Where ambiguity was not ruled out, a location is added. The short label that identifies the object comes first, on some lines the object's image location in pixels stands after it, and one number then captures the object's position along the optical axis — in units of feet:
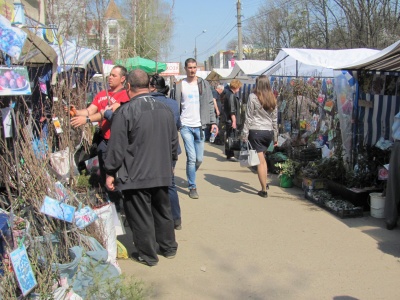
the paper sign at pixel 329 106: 24.20
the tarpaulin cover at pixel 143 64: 31.64
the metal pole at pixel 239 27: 86.12
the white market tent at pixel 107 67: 37.60
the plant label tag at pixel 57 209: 10.04
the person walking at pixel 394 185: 15.60
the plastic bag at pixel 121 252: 13.35
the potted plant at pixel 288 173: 23.07
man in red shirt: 14.38
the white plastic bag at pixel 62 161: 11.69
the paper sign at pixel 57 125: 11.50
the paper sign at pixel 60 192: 10.92
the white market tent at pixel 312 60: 27.27
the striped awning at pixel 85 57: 19.34
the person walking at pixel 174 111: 15.28
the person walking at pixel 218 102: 40.86
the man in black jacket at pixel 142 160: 12.10
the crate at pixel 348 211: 17.57
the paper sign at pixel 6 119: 10.07
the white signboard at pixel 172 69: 63.43
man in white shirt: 19.69
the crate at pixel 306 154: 23.95
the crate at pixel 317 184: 20.72
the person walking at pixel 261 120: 20.39
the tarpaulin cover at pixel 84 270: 9.80
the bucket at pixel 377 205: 17.43
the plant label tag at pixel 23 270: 8.91
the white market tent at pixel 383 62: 16.40
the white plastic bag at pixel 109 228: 12.11
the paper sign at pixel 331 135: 22.97
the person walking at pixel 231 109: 31.65
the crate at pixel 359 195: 18.30
